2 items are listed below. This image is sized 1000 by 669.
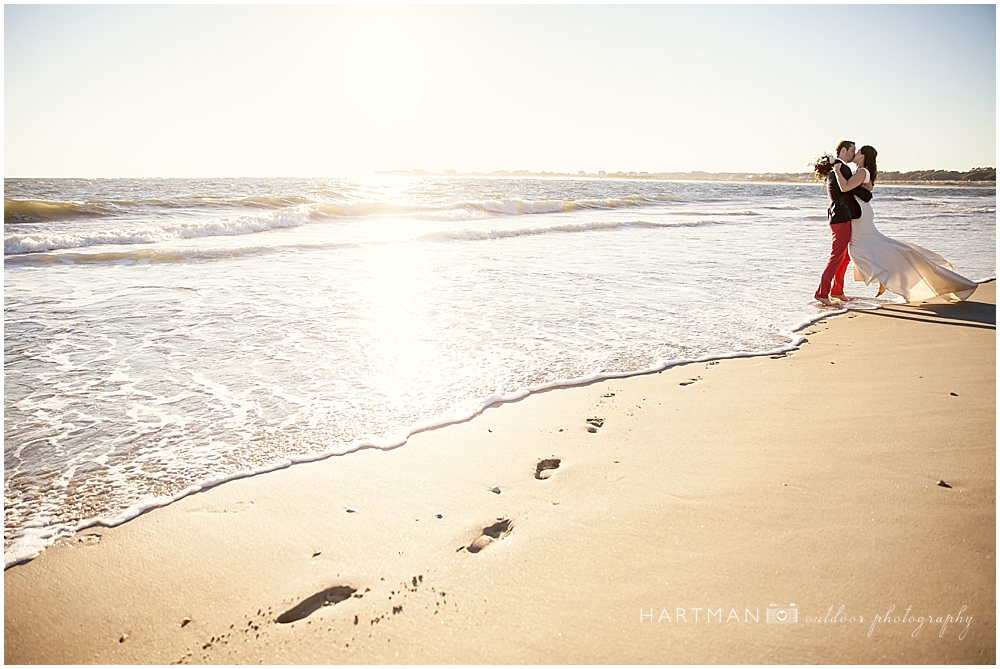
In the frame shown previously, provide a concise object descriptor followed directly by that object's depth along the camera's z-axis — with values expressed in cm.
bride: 613
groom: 631
